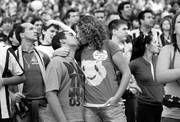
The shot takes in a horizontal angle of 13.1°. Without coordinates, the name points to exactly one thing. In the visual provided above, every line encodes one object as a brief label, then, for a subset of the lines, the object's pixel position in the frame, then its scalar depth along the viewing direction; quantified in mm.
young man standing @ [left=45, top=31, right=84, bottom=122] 8554
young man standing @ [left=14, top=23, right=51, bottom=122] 10262
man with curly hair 8731
